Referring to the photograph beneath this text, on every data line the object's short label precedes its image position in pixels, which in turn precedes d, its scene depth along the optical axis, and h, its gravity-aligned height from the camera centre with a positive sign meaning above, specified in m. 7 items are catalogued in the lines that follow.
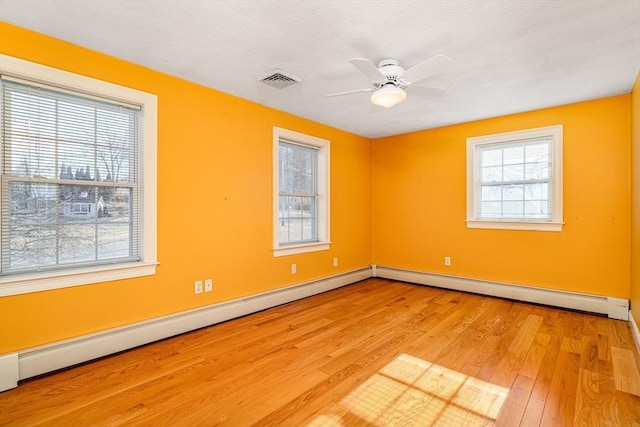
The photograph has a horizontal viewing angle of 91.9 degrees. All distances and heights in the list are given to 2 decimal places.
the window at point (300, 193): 4.05 +0.30
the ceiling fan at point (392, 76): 2.29 +1.10
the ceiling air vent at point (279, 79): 2.92 +1.32
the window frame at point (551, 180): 3.82 +0.46
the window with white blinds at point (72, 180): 2.21 +0.26
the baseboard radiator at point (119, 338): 2.16 -1.06
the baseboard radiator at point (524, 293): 3.49 -1.04
